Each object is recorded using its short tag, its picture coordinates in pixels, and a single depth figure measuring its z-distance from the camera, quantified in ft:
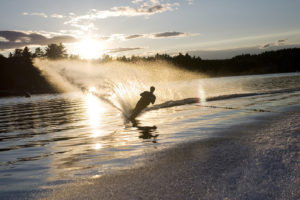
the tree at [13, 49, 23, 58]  511.48
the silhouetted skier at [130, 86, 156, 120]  61.62
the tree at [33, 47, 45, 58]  507.30
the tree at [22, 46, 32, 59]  476.54
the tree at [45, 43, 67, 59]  495.41
